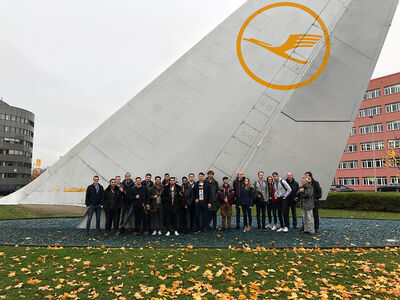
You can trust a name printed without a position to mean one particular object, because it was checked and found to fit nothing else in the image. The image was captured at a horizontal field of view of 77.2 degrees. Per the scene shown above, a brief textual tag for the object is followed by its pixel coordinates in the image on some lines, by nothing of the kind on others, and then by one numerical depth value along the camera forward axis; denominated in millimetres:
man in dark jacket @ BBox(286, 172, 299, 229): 6412
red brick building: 45906
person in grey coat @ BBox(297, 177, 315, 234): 6812
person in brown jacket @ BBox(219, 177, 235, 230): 6555
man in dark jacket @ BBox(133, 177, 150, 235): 6617
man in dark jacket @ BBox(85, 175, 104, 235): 5780
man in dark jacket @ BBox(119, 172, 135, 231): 6491
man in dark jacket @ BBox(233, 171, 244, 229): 6112
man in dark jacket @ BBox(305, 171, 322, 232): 6130
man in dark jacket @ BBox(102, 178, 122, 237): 6431
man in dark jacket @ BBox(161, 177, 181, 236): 6711
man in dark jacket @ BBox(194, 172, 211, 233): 6691
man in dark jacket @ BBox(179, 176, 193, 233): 6840
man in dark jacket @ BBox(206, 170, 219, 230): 6203
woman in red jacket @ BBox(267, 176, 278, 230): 7079
